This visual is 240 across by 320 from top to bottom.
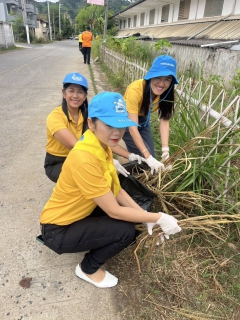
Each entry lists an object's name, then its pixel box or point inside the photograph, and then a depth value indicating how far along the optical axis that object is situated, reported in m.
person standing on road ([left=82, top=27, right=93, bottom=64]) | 11.24
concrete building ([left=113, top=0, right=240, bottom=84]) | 7.01
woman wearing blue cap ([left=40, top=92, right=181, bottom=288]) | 1.27
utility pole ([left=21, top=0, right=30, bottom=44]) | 31.02
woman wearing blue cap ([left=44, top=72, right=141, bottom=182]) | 1.96
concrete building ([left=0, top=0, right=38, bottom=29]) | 35.66
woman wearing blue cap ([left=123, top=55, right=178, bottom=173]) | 2.02
